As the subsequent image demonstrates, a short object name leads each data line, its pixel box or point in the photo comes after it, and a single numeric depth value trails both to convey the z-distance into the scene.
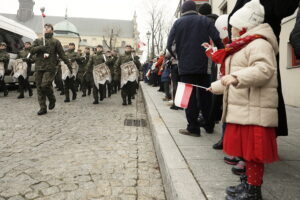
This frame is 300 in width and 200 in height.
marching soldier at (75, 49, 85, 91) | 13.50
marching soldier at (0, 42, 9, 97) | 11.51
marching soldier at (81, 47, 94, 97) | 12.48
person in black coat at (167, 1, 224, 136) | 4.43
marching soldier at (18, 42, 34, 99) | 11.46
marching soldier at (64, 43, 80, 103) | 10.83
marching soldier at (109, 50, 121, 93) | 13.34
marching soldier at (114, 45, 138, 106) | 10.08
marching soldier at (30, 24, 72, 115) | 7.69
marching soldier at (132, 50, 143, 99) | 10.63
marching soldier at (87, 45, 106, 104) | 10.78
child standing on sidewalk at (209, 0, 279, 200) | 2.16
